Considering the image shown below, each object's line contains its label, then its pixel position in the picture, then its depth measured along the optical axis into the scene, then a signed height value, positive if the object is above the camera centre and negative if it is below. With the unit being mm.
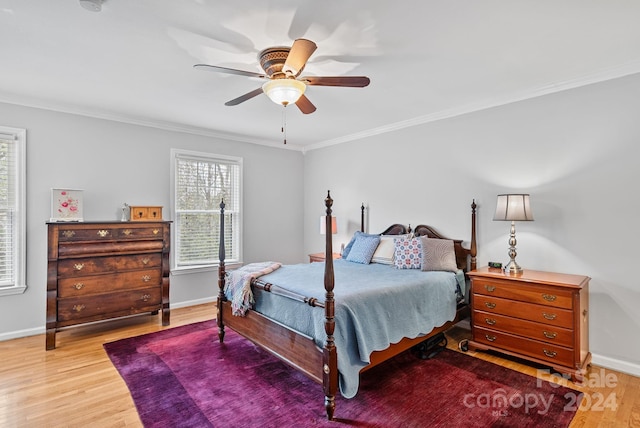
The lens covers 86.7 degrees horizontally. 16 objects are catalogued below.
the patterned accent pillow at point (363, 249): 4125 -414
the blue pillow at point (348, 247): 4482 -429
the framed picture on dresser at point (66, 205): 3580 +95
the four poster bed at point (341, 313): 2250 -787
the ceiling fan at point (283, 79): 2322 +958
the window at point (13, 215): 3545 -18
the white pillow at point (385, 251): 4012 -433
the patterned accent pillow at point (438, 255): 3561 -419
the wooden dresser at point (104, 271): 3379 -621
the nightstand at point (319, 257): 4949 -619
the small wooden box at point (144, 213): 3994 +14
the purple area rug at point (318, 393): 2201 -1317
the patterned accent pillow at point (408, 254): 3668 -418
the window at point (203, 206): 4691 +118
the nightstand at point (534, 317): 2686 -859
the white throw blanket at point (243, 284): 3039 -658
